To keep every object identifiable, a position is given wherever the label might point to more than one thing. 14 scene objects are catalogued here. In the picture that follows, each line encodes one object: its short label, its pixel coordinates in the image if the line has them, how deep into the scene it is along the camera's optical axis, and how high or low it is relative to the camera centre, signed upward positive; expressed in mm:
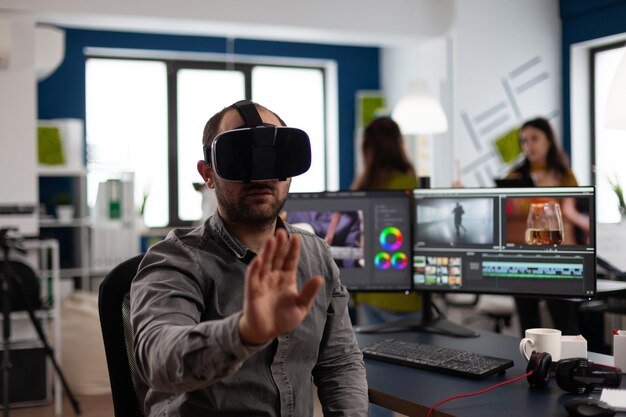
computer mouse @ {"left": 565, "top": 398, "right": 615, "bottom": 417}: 1489 -416
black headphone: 1708 -401
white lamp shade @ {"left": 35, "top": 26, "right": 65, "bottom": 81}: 5004 +1033
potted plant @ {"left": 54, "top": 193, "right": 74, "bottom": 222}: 5613 -32
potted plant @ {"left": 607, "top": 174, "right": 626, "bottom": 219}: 4007 -18
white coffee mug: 1890 -362
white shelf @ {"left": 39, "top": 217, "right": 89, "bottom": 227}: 5523 -139
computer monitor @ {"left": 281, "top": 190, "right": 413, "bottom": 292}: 2504 -109
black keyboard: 1888 -418
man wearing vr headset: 1374 -161
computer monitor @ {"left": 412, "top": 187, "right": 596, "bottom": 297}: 2256 -128
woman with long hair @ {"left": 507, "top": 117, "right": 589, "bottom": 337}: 4012 +182
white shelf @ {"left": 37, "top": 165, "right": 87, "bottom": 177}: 5309 +232
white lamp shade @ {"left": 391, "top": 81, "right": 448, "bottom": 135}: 4715 +539
